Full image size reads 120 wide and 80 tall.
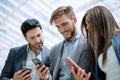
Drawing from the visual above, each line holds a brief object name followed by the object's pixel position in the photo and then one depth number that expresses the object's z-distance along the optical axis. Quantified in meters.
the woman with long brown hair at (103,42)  1.50
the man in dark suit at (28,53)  2.36
